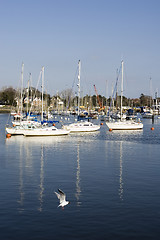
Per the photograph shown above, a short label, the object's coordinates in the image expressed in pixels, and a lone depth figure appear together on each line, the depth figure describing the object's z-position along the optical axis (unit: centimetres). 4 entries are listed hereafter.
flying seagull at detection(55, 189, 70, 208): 2285
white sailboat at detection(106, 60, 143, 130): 9344
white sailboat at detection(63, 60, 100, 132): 8362
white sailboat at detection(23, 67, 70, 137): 7044
